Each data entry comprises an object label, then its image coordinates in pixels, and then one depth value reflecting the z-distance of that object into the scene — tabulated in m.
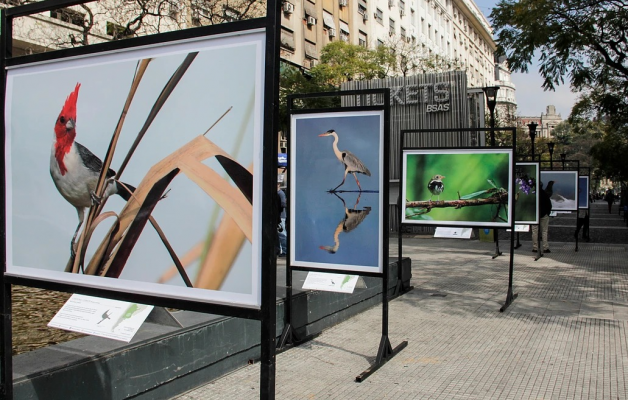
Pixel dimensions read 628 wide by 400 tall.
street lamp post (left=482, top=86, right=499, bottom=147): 16.98
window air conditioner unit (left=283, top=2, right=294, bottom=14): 32.43
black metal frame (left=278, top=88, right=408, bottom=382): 5.55
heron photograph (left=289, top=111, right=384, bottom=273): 5.70
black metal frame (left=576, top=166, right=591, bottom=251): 19.29
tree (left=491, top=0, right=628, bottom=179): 15.94
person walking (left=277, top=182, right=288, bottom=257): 13.89
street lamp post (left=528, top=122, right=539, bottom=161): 22.73
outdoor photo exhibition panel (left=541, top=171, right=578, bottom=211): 18.16
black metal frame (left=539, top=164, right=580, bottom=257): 17.92
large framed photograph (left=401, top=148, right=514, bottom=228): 8.65
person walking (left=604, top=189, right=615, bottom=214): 48.24
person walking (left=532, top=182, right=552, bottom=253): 14.97
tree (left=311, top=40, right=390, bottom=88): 31.83
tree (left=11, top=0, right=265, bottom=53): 14.30
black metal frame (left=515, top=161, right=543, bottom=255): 13.77
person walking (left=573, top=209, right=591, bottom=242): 18.70
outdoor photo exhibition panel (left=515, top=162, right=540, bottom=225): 13.93
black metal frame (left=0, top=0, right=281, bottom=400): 2.27
